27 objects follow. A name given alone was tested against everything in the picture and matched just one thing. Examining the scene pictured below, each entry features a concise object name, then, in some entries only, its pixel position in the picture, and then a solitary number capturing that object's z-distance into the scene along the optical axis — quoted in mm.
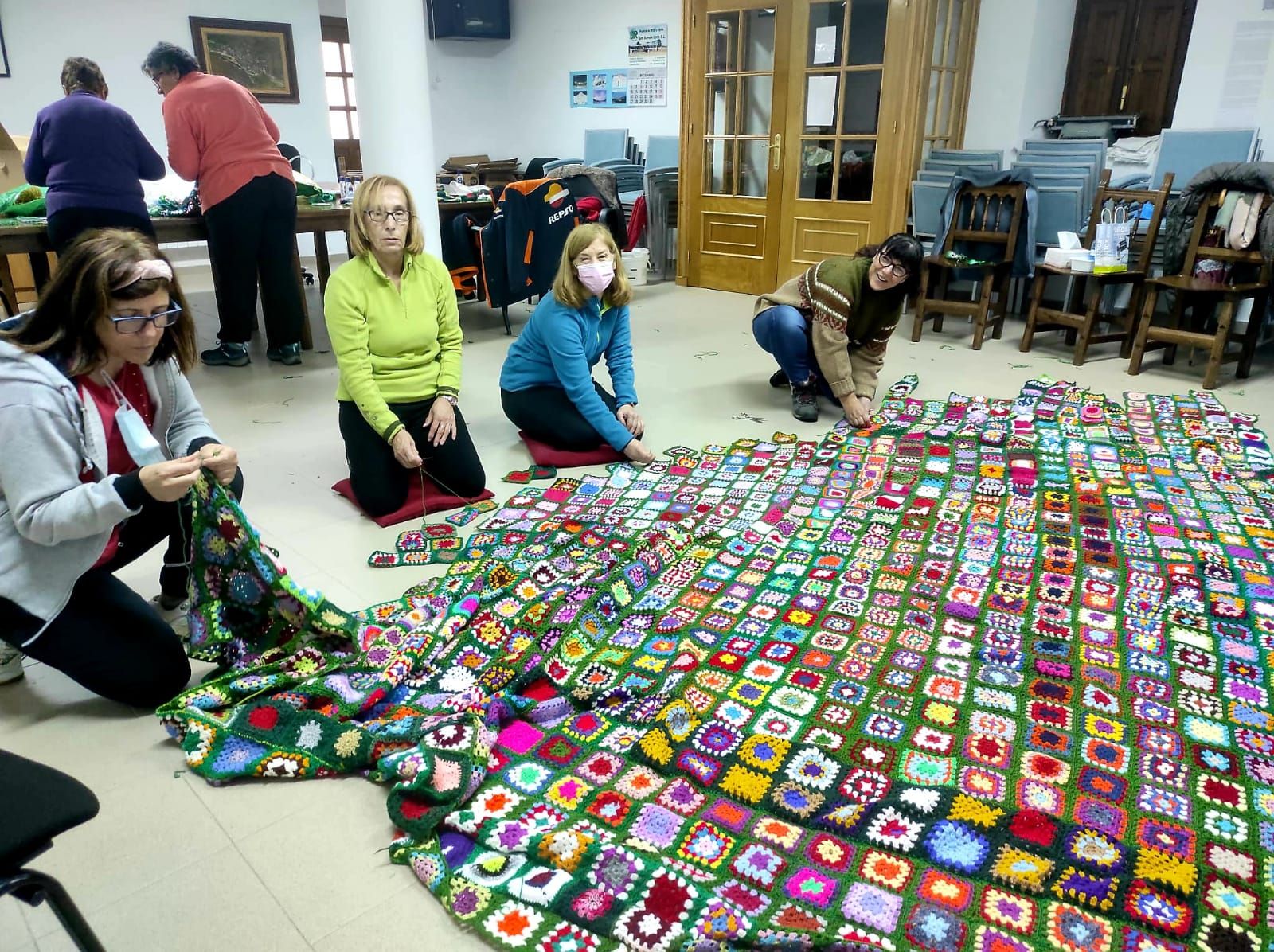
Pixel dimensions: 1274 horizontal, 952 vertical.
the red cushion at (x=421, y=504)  2664
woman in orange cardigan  3924
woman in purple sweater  3703
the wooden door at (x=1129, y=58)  6969
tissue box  4359
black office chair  919
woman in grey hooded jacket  1560
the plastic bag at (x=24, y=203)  4023
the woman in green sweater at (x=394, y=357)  2572
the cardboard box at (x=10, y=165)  5531
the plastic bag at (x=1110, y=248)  4301
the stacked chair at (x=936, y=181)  5379
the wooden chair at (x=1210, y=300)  3834
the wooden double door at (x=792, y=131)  5520
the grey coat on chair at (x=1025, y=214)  4855
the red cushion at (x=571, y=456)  3078
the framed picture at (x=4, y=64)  6434
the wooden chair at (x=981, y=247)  4754
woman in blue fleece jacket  2934
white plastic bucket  6434
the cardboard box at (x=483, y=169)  8617
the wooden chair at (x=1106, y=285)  4309
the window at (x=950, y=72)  5543
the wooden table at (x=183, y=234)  3799
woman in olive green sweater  3380
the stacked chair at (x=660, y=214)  6980
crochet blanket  1306
